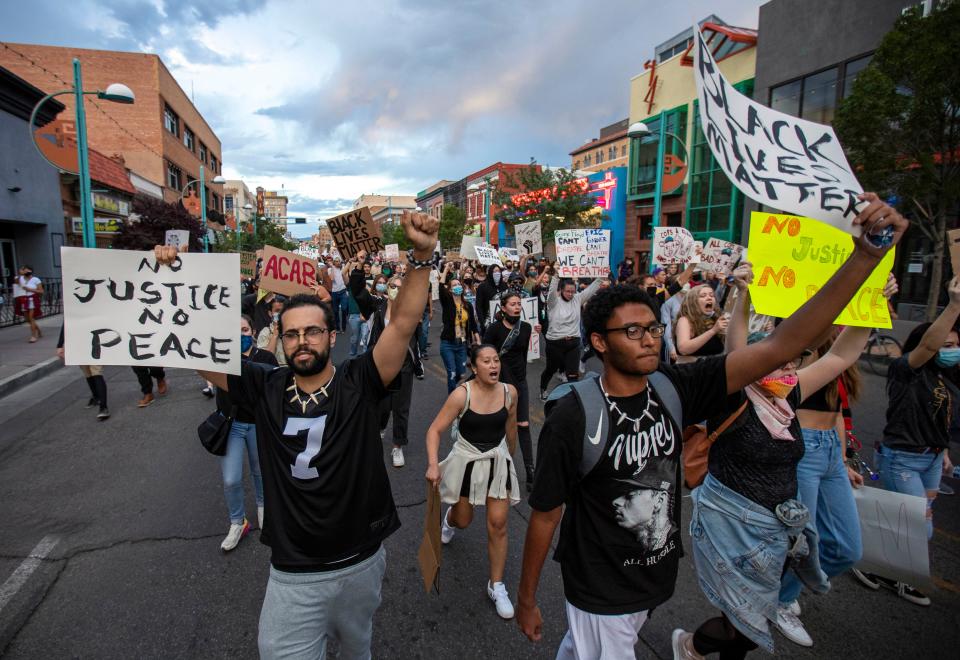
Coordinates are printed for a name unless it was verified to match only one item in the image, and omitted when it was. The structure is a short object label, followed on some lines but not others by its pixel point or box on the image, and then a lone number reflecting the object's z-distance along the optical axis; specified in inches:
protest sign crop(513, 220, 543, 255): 542.0
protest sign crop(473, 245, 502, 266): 575.8
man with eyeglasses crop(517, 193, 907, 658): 78.1
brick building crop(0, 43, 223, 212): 1192.2
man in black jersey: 80.7
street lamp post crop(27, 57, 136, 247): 442.4
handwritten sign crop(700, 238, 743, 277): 399.6
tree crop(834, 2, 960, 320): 363.6
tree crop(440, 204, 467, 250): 2139.5
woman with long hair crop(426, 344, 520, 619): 135.7
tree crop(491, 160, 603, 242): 1209.4
